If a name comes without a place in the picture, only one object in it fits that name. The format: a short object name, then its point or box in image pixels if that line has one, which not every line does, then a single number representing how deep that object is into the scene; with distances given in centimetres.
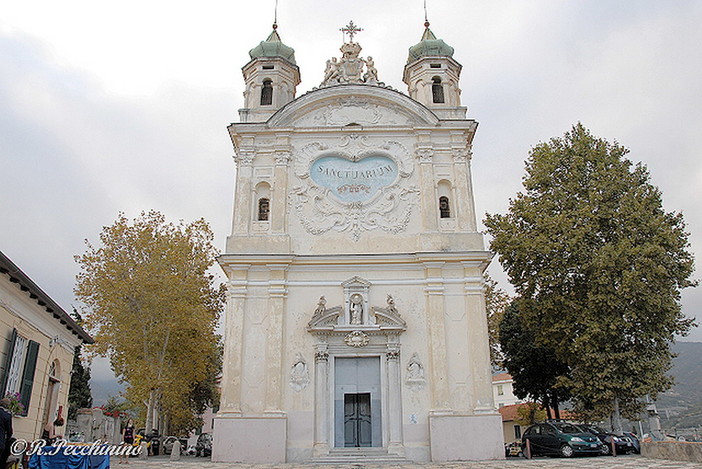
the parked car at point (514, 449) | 2670
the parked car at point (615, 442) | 2006
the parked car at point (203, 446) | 2871
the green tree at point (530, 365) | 2592
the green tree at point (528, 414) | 3104
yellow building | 1304
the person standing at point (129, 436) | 2097
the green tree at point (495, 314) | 2984
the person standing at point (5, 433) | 938
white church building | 1805
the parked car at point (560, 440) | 1984
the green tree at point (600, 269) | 2039
